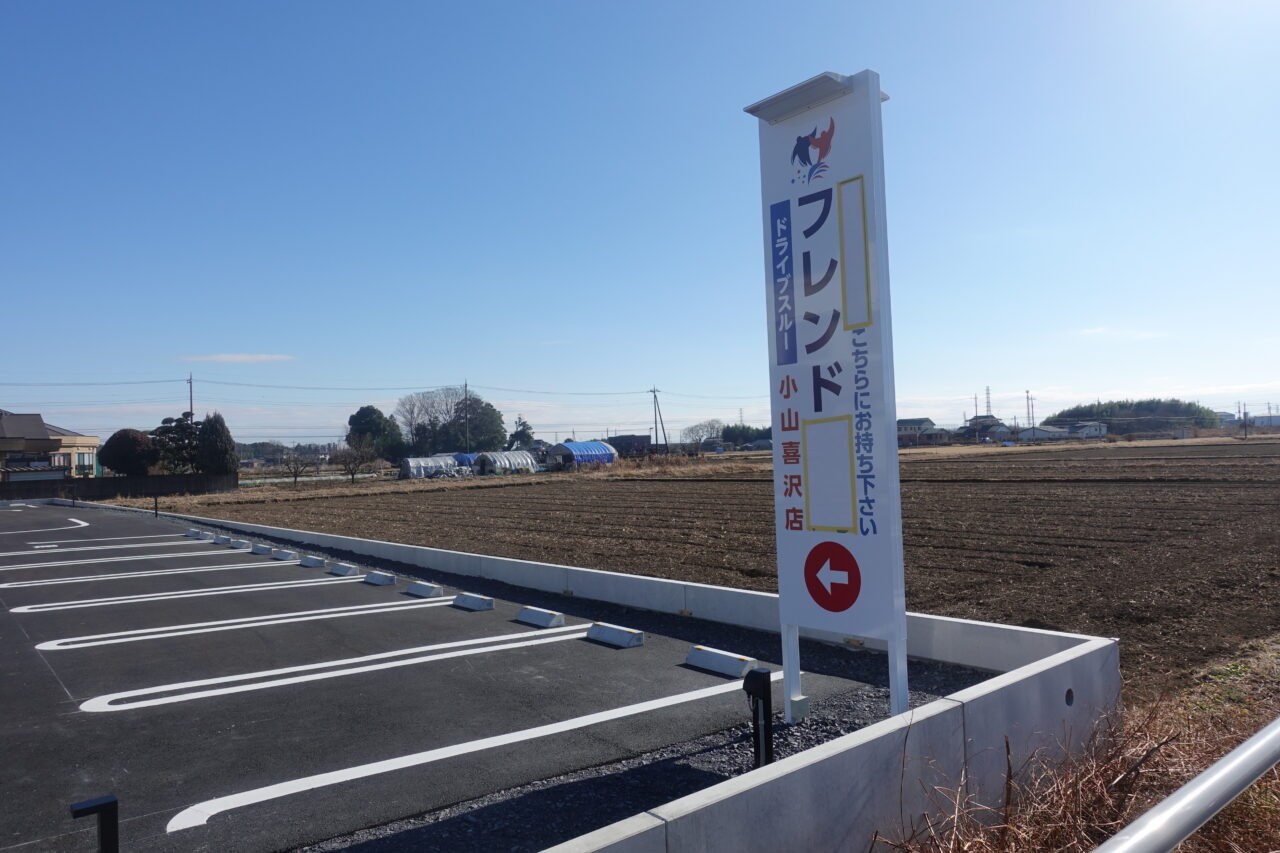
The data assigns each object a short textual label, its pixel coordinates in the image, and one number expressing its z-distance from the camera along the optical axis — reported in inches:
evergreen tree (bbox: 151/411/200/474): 1850.4
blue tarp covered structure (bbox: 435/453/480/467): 2290.2
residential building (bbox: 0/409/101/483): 1706.4
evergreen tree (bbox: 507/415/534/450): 3654.0
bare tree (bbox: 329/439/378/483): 2003.0
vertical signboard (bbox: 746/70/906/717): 168.7
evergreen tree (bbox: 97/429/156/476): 1868.8
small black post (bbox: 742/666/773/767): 150.9
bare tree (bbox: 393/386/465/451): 3358.8
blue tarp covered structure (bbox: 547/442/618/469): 2206.0
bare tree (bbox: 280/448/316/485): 1798.7
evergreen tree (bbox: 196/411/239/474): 1784.0
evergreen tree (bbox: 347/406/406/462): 2977.4
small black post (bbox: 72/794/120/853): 92.2
